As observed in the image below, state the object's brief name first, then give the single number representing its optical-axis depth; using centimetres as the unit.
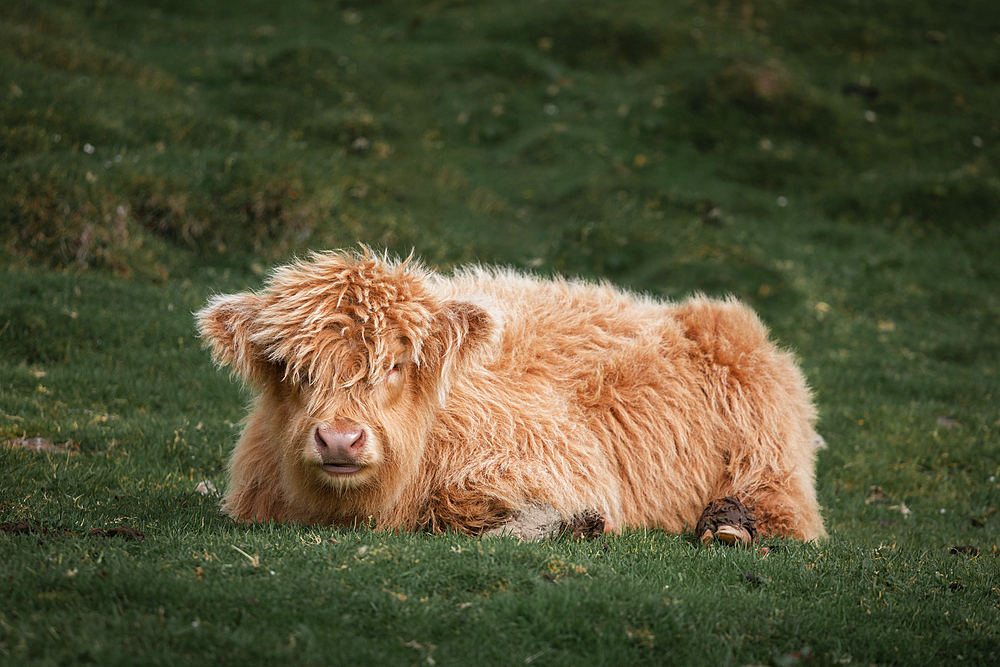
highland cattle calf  1097
